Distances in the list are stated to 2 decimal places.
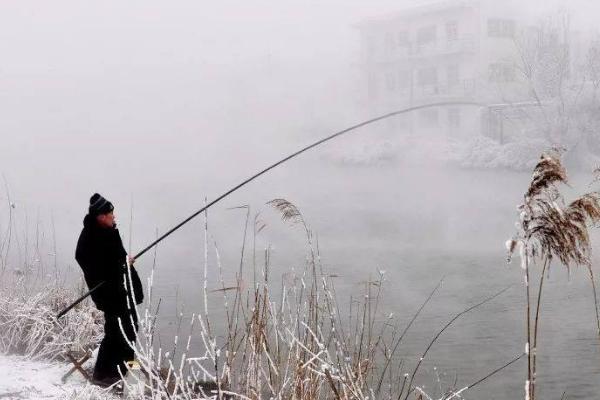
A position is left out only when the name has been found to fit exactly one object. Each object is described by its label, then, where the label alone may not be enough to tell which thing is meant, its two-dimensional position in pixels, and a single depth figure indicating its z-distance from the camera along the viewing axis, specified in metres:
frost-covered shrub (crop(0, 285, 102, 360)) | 6.64
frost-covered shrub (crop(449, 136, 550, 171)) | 31.23
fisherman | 5.34
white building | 39.22
